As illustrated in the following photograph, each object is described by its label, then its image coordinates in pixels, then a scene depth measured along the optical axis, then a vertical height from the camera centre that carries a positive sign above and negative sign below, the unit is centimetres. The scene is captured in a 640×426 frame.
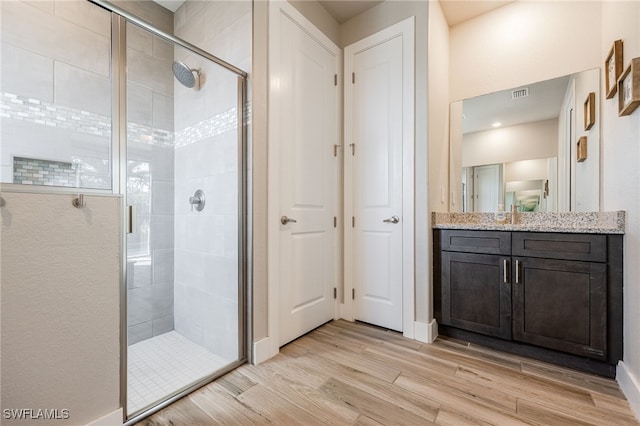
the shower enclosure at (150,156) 141 +34
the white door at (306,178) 198 +27
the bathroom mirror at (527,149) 193 +51
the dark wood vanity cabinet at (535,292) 157 -53
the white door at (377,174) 220 +32
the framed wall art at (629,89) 129 +62
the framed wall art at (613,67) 156 +85
